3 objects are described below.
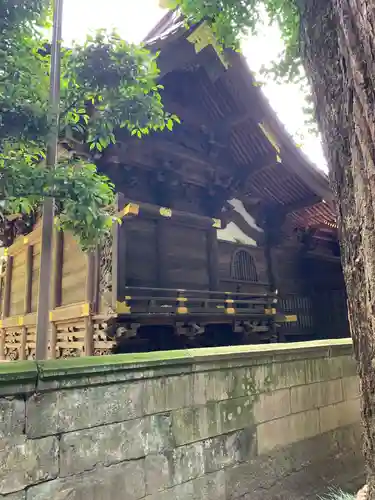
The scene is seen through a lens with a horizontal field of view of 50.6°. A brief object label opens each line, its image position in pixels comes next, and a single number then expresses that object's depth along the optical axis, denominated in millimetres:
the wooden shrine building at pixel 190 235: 5793
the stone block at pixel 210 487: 2926
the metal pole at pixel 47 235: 3035
